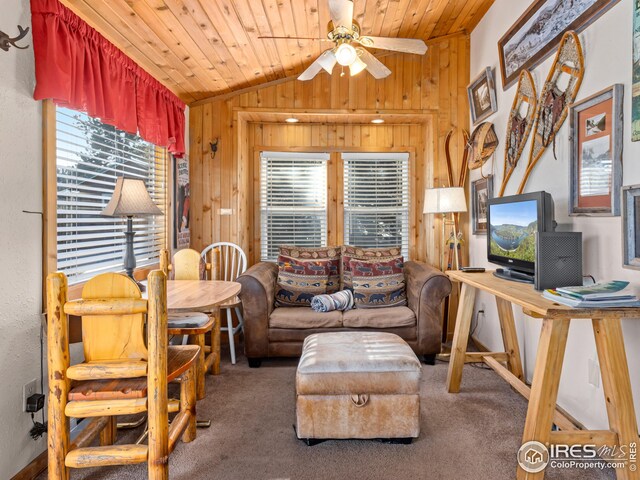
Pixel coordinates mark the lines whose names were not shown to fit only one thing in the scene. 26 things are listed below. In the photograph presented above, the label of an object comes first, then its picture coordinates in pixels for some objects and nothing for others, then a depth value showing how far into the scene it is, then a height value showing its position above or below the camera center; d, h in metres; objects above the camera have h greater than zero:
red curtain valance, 1.93 +0.90
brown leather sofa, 3.23 -0.75
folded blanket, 3.36 -0.61
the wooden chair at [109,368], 1.54 -0.53
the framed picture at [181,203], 3.76 +0.26
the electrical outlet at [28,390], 1.83 -0.73
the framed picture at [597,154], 1.89 +0.38
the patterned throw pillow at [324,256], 3.75 -0.25
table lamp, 2.18 +0.14
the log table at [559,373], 1.61 -0.62
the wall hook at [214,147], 4.02 +0.83
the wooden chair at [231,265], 3.38 -0.34
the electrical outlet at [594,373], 2.03 -0.73
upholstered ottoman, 2.03 -0.85
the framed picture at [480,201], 3.38 +0.26
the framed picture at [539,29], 2.16 +1.24
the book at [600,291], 1.59 -0.25
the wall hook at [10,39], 1.72 +0.83
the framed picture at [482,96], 3.37 +1.17
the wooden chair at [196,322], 2.42 -0.57
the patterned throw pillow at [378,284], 3.47 -0.47
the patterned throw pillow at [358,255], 3.73 -0.24
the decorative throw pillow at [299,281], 3.55 -0.45
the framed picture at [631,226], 1.76 +0.01
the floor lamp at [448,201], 3.50 +0.25
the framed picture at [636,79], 1.76 +0.66
